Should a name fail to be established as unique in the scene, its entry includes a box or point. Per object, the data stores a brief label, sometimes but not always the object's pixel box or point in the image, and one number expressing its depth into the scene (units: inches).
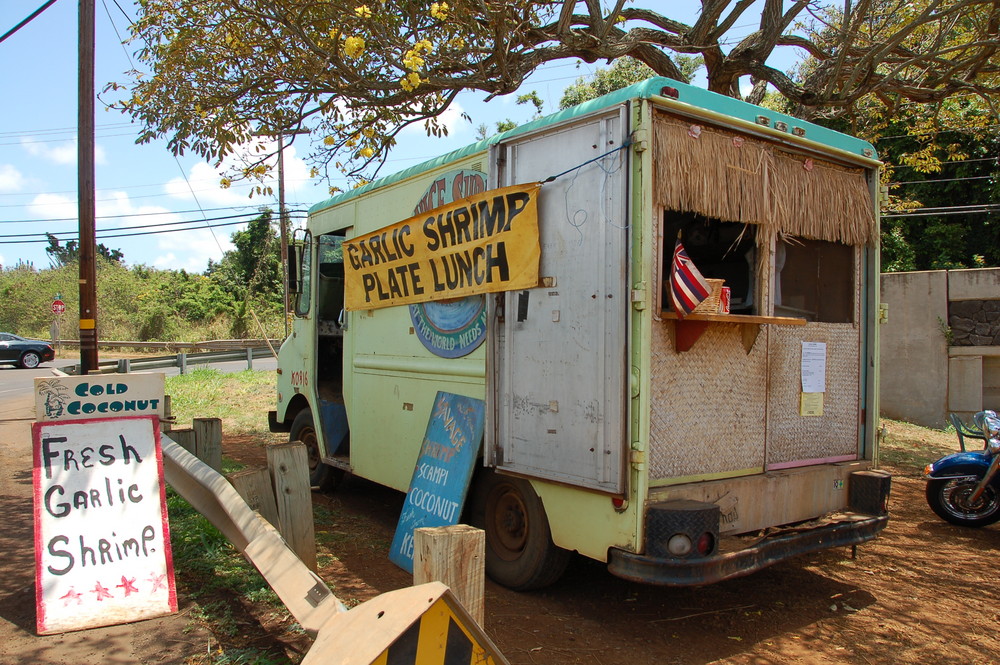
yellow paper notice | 188.9
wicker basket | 157.9
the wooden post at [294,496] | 182.2
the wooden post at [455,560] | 108.7
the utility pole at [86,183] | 335.9
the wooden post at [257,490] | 179.3
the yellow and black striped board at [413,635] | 94.7
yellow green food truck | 152.9
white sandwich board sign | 150.1
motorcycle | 242.1
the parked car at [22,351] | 1023.6
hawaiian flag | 153.6
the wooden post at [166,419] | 182.1
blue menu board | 191.5
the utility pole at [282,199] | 1025.7
